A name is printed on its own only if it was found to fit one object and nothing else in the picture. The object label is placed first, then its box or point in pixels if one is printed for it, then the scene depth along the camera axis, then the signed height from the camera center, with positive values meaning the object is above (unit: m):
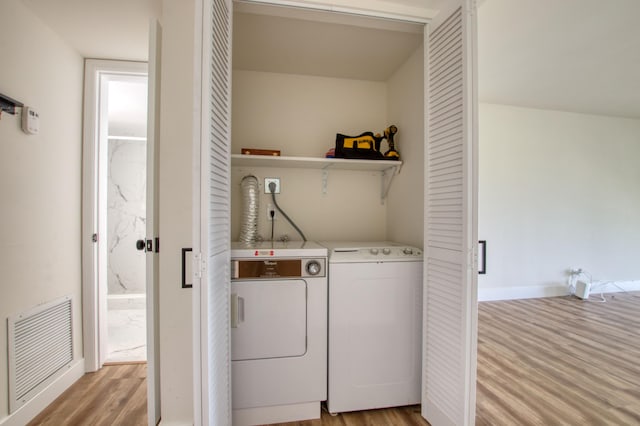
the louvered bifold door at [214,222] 1.08 -0.05
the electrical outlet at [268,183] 2.36 +0.24
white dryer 1.65 -0.73
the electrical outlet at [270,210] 2.38 +0.01
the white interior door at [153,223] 1.53 -0.07
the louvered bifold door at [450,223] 1.36 -0.05
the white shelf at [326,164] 2.03 +0.39
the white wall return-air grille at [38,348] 1.60 -0.89
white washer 1.73 -0.73
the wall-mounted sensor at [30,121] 1.68 +0.54
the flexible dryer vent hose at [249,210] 2.09 +0.01
